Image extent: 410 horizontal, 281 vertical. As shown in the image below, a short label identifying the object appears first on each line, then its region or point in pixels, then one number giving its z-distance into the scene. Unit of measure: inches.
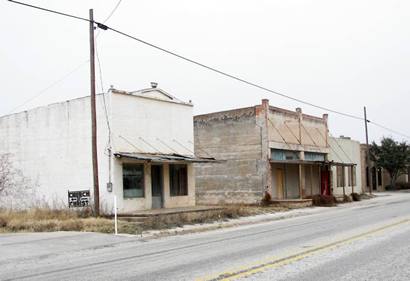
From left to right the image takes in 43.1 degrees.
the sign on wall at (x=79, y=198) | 918.4
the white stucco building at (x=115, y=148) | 920.3
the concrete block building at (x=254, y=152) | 1323.8
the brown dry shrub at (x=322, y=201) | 1344.7
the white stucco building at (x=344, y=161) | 1750.7
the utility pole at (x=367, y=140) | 1900.1
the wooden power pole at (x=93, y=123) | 810.8
